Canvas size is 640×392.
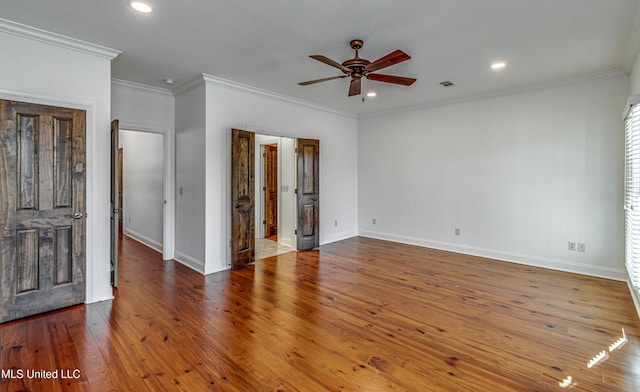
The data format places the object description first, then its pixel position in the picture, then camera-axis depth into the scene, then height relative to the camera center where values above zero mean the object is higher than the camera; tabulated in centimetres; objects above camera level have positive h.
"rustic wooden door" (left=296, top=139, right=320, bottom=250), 572 +0
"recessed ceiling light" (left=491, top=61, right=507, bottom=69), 386 +164
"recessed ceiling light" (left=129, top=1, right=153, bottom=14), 255 +158
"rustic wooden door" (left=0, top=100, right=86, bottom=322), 289 -16
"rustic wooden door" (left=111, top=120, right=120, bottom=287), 363 -4
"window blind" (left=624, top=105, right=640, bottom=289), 302 +0
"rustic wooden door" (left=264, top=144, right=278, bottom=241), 720 +4
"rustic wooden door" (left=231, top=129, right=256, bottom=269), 459 -8
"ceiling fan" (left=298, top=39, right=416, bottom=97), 282 +126
